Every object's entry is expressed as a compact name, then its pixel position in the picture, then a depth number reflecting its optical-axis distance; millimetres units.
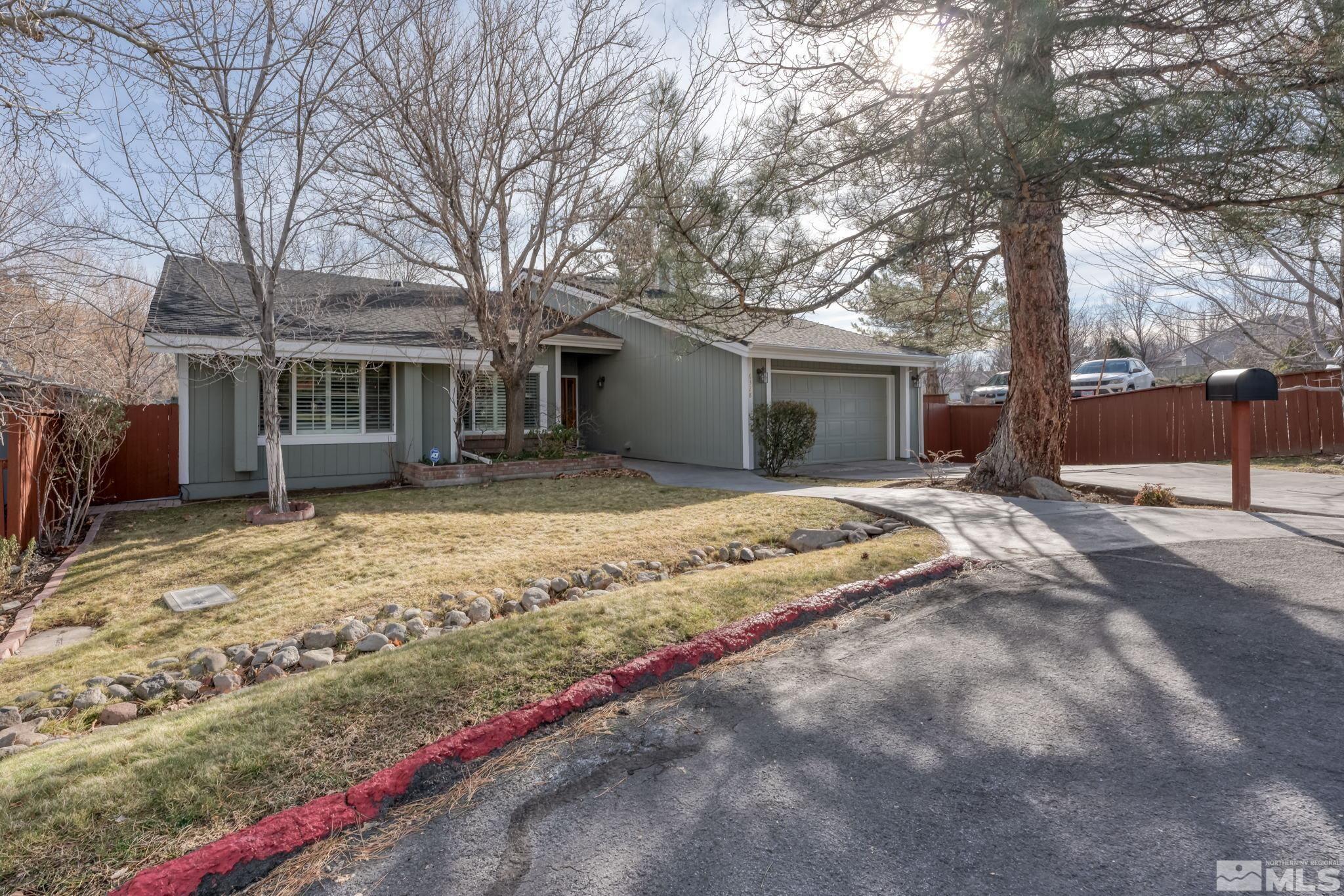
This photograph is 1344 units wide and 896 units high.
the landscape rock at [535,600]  5309
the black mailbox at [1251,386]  7672
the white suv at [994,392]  23516
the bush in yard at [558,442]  13344
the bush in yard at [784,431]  13234
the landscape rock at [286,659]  4355
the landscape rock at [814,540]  7047
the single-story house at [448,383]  10867
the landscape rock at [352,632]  4698
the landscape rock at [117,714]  3750
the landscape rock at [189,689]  4066
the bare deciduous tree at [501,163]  10344
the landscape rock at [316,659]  4332
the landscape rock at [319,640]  4629
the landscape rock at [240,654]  4496
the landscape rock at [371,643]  4527
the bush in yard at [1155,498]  8703
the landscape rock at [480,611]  5082
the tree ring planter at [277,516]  8664
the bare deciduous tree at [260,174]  6688
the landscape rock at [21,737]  3451
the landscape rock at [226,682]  4129
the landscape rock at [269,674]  4203
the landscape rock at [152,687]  4070
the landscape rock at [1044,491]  9281
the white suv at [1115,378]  21641
